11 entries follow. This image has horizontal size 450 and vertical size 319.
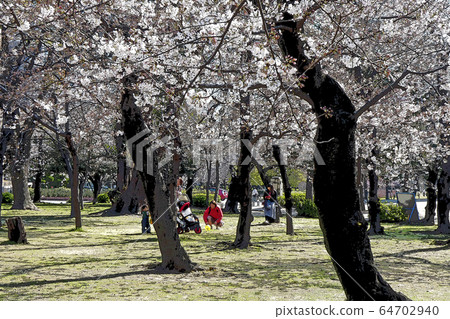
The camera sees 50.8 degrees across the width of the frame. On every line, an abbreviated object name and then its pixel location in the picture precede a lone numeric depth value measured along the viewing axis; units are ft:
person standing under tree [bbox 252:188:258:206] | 148.41
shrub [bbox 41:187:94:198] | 177.17
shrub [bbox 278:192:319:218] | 92.93
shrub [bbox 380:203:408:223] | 81.76
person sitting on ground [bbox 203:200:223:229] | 64.20
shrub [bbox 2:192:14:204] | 127.95
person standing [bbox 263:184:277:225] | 72.84
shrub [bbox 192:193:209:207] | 124.65
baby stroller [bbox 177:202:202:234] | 55.26
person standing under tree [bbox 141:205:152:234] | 56.01
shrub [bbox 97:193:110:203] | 141.69
